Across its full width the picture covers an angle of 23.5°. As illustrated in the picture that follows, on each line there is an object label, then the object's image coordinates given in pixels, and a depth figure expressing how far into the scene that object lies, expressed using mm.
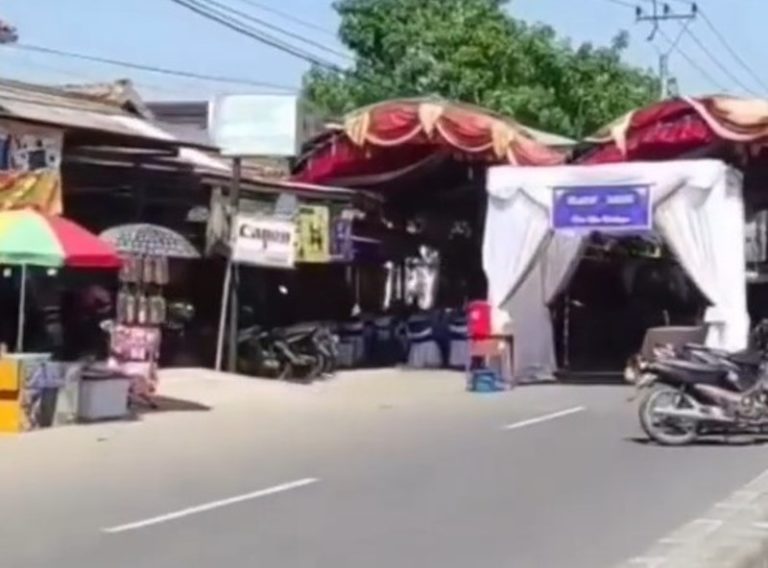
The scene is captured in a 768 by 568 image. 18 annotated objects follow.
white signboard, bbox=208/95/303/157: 28453
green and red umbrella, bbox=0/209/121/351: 19781
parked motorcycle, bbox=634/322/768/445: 18828
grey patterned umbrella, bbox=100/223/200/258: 23875
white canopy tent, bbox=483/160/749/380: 28547
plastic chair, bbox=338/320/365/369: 32844
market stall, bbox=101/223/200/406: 22688
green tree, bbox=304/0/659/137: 54812
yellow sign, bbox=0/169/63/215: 21719
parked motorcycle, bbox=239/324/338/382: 28766
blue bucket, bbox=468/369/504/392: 28188
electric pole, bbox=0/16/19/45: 22814
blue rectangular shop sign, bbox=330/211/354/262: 32500
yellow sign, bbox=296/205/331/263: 31047
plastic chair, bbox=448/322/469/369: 34469
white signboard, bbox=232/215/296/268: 28188
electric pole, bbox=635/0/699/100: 59778
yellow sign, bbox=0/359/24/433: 19547
